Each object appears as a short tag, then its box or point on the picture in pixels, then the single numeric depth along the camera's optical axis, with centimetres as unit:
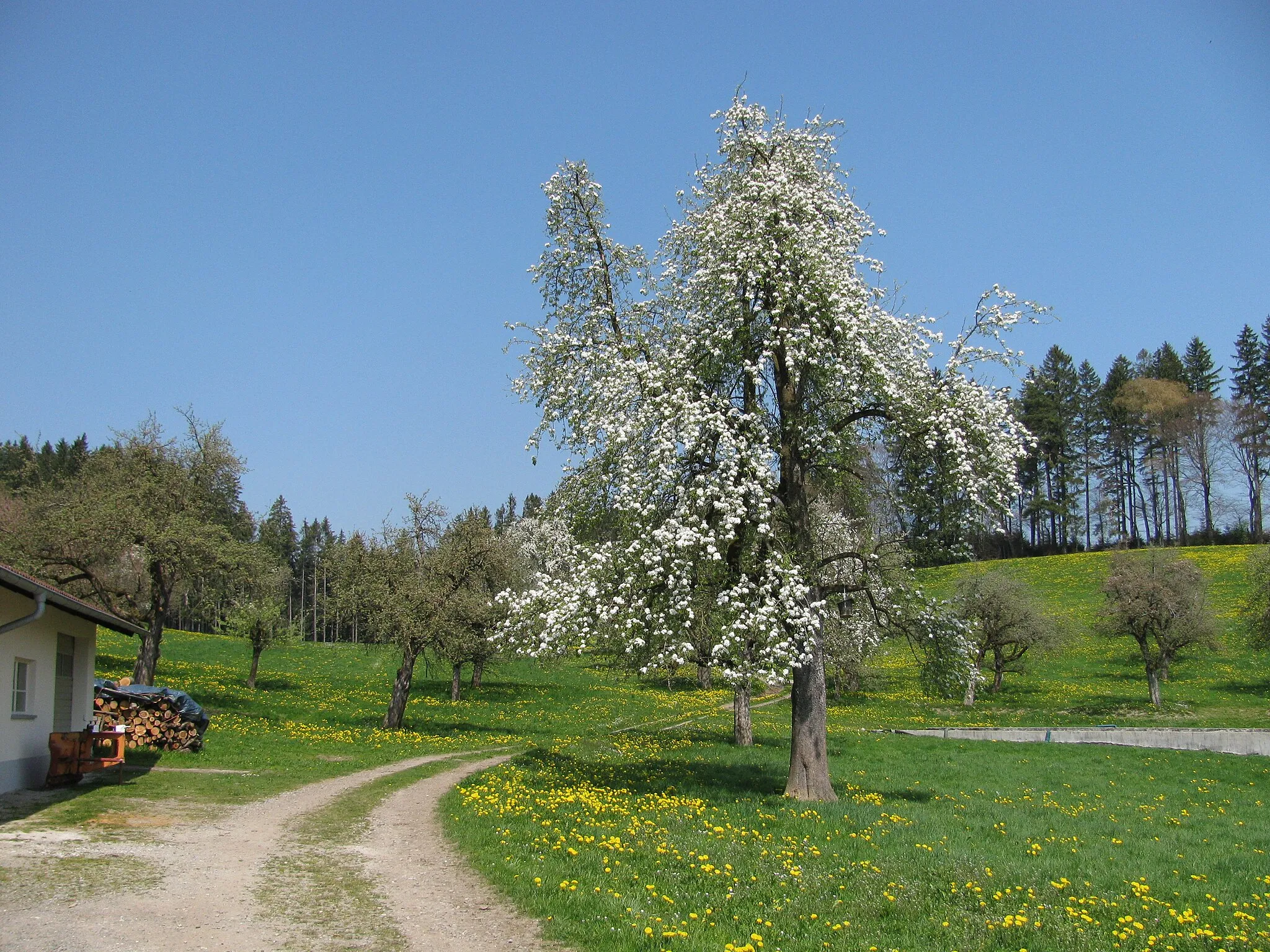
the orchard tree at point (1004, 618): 4762
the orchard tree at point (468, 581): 2898
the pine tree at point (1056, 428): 9438
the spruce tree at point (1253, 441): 8169
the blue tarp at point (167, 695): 2150
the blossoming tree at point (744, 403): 1511
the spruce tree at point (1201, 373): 9756
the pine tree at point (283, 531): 12594
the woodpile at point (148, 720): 2116
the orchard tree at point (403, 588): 2872
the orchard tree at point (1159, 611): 4519
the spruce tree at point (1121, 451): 9312
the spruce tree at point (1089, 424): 9444
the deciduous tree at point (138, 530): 2761
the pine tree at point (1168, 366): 9662
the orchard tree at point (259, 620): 4053
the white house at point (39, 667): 1465
